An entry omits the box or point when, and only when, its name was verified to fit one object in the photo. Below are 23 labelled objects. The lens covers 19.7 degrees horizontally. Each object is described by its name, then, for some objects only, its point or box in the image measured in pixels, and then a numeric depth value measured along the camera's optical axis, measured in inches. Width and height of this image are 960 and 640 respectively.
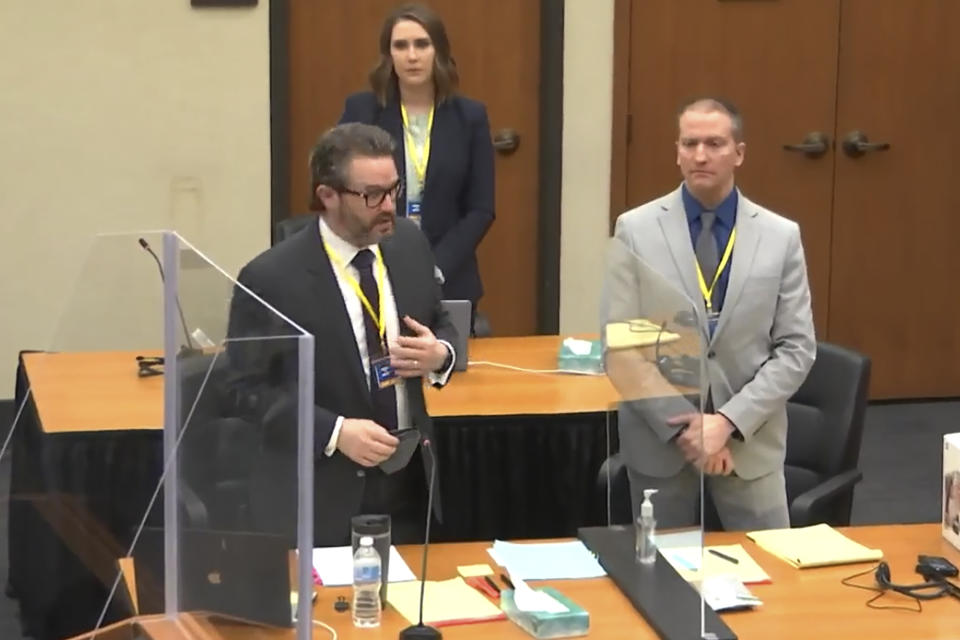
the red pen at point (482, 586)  204.1
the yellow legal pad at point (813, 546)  218.7
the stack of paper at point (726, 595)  201.1
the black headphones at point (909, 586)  205.6
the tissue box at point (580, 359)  322.0
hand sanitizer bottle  206.0
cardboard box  220.8
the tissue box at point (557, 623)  189.7
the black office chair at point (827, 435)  273.9
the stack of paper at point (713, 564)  194.1
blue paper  212.5
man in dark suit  215.1
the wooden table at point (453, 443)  258.0
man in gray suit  239.3
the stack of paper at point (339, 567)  206.0
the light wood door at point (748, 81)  458.6
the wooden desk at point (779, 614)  191.8
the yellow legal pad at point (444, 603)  195.7
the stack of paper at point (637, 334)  192.8
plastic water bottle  192.4
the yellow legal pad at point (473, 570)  212.8
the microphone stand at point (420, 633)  185.9
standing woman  338.8
